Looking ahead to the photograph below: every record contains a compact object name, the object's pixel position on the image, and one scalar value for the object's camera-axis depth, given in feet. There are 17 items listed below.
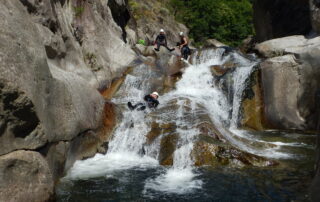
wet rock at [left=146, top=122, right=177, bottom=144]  33.81
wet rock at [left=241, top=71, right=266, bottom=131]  43.47
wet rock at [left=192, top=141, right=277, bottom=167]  28.37
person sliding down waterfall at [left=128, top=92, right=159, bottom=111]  40.63
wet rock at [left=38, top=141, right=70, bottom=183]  23.47
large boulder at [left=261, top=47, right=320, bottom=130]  42.68
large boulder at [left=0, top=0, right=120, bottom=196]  19.57
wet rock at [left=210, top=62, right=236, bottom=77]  53.92
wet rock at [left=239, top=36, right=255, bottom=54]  97.27
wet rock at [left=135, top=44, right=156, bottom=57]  65.67
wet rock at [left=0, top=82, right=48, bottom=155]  18.95
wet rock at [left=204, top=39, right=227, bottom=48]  122.40
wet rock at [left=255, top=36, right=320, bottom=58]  47.39
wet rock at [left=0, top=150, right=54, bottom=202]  18.26
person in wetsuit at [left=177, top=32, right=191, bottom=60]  63.08
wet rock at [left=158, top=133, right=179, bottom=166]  30.20
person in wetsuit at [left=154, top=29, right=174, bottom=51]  65.46
